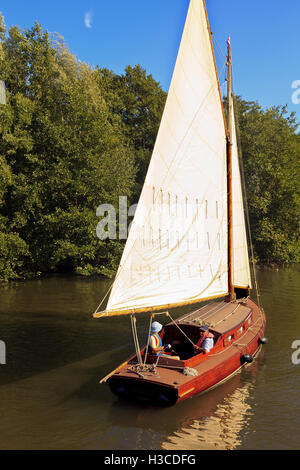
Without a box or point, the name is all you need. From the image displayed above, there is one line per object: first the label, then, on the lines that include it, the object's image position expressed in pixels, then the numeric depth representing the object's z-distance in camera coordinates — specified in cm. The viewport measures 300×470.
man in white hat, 1464
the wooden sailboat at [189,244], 1395
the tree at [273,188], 5116
